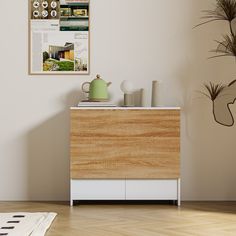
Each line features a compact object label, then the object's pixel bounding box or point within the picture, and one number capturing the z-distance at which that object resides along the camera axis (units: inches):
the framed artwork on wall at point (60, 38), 202.8
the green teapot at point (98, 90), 193.0
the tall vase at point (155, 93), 193.9
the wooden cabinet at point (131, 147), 187.5
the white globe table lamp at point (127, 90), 195.0
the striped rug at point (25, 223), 141.3
